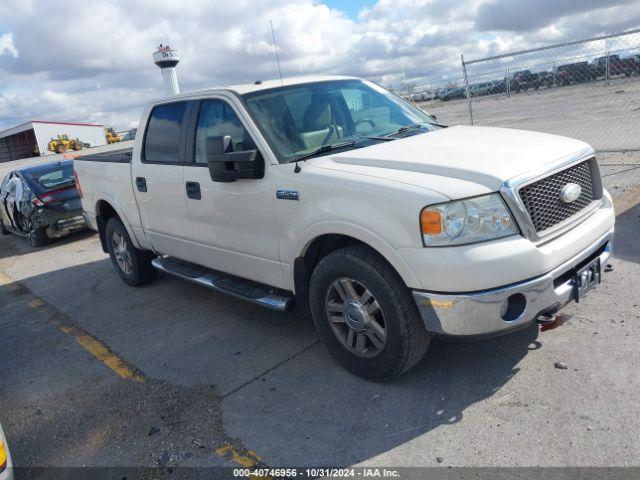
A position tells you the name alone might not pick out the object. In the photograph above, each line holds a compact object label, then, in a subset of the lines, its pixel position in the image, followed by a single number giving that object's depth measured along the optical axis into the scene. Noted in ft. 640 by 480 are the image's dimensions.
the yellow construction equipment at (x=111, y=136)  190.66
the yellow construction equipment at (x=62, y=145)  163.02
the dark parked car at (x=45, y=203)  32.09
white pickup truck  9.59
